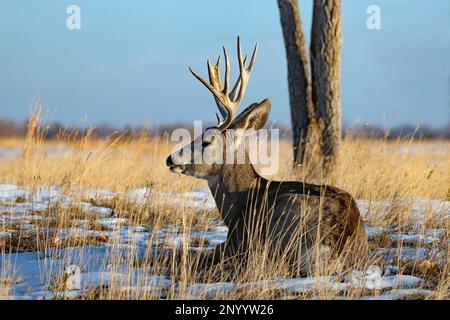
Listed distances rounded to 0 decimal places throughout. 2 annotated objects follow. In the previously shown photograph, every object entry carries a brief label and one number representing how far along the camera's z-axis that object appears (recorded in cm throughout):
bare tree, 2267
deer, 1164
